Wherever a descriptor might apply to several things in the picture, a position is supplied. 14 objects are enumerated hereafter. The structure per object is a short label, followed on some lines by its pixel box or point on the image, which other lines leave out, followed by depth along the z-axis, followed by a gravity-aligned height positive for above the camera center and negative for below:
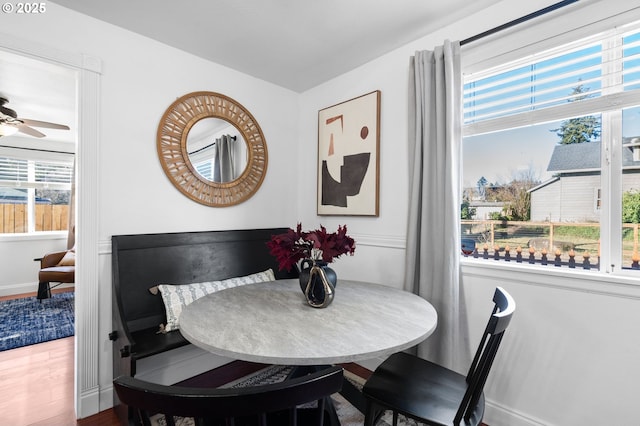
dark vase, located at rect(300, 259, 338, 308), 1.49 -0.37
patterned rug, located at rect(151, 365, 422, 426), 1.80 -1.26
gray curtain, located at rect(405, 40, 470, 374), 1.85 +0.07
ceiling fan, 3.02 +0.93
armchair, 3.98 -0.80
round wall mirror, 2.30 +0.52
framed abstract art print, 2.46 +0.49
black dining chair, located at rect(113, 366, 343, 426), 0.64 -0.41
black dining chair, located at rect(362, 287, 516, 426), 1.08 -0.76
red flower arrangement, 1.53 -0.17
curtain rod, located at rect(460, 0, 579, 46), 1.54 +1.07
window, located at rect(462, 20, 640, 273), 1.47 +0.32
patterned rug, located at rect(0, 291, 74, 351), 2.98 -1.26
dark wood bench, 1.80 -0.45
